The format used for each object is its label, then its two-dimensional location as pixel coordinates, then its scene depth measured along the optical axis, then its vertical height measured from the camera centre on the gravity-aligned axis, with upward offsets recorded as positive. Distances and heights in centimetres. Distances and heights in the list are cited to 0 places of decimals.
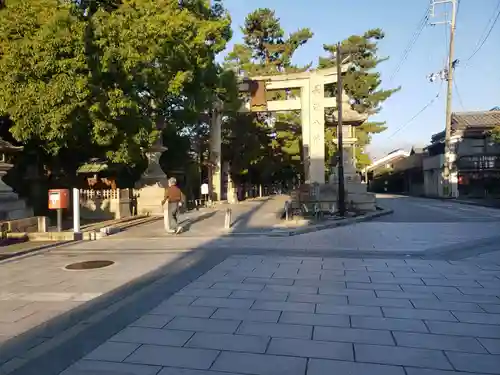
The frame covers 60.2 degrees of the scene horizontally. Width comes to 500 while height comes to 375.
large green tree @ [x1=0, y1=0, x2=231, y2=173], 1246 +380
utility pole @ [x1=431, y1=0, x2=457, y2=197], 3491 +648
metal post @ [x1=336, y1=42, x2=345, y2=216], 1733 +135
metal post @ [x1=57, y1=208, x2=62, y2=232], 1234 -84
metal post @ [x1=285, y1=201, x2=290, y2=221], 1647 -104
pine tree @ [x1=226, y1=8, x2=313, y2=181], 3491 +1068
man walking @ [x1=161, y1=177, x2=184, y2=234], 1269 -61
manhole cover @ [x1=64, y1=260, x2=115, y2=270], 801 -146
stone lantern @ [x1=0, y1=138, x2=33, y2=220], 1245 -29
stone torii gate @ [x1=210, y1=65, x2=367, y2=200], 2303 +466
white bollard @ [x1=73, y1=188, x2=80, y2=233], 1227 -61
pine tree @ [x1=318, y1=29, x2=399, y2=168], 3866 +911
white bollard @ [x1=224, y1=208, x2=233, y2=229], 1420 -116
